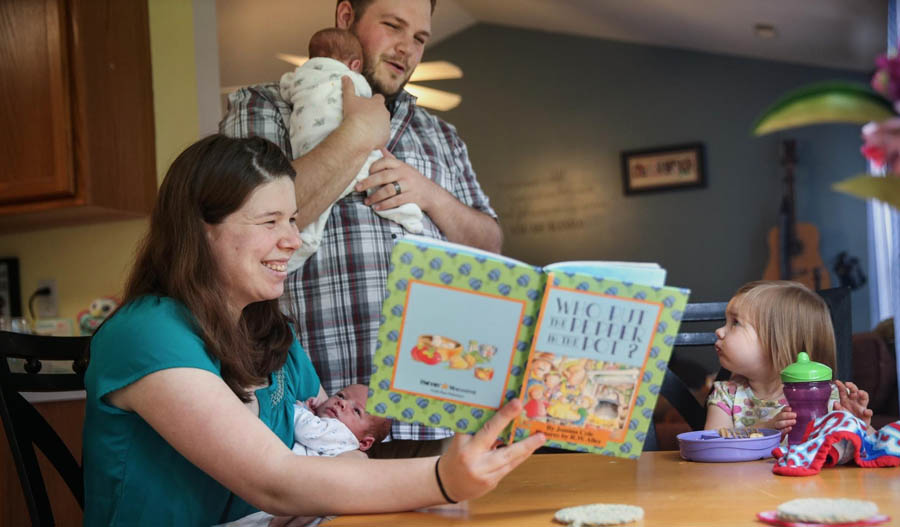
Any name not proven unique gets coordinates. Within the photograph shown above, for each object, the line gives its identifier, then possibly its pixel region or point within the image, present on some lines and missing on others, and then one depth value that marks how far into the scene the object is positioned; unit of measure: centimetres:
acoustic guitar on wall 633
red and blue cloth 122
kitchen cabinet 280
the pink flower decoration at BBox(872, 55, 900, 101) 74
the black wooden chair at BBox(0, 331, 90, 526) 142
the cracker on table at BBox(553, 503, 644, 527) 95
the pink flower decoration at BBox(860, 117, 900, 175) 73
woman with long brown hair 111
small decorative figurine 298
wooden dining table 101
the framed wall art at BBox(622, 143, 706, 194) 684
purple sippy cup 134
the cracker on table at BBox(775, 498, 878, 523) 89
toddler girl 170
